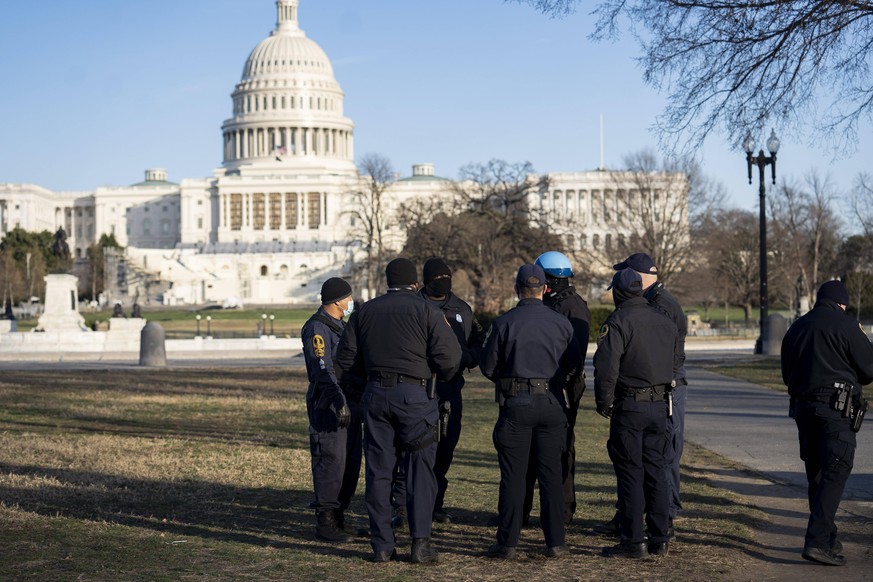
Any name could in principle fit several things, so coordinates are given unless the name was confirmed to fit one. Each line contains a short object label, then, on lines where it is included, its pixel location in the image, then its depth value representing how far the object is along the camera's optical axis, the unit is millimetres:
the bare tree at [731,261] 68188
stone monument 49094
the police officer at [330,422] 9062
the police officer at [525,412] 8391
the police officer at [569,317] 9078
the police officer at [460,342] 9602
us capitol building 150250
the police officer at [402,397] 8352
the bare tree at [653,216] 60597
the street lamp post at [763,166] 32594
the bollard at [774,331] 35625
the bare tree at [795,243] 64512
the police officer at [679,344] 9258
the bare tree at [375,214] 64562
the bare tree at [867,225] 54594
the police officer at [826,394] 8438
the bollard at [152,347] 35125
